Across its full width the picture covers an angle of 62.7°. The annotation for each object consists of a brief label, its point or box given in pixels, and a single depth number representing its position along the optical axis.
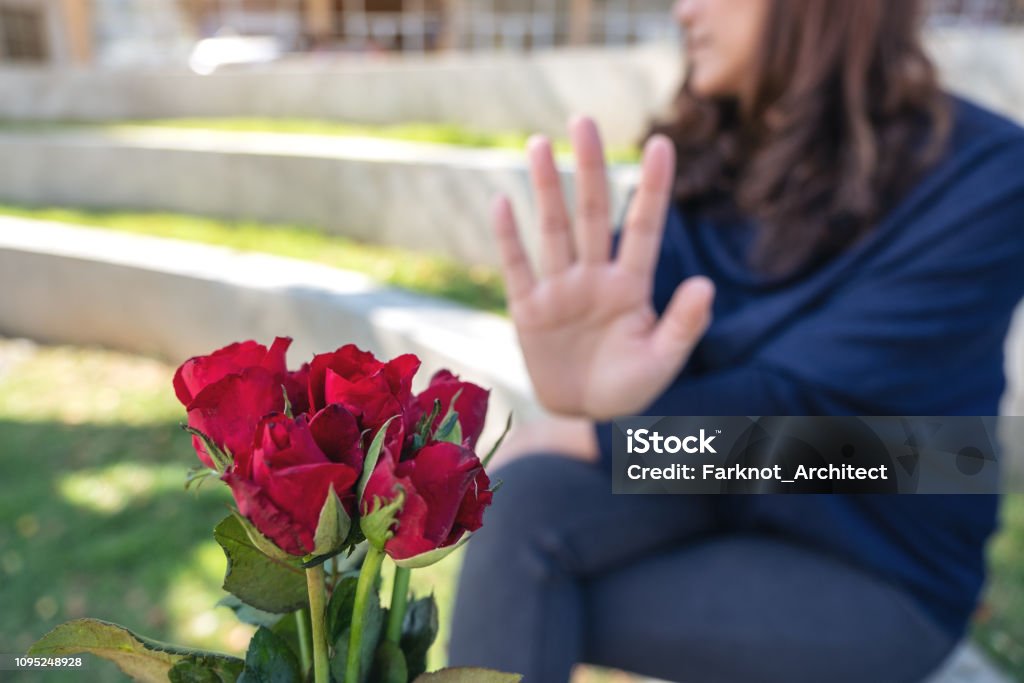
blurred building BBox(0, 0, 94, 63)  8.71
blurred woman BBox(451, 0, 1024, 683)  1.07
